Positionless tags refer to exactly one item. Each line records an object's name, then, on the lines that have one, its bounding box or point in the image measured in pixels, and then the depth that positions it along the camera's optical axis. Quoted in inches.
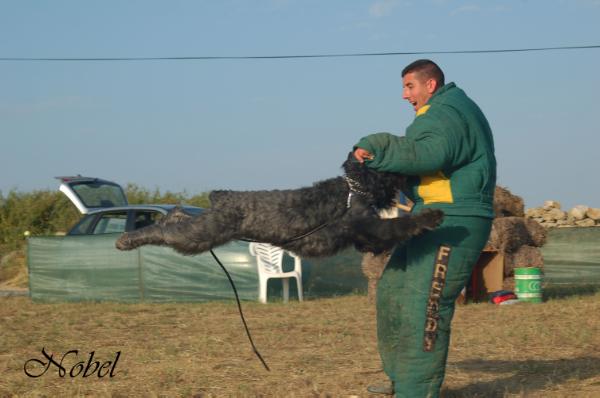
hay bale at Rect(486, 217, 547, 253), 499.8
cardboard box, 507.5
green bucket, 486.0
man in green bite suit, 185.6
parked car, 566.3
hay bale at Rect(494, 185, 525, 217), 530.3
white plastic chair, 514.9
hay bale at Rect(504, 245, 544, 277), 505.0
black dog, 177.2
